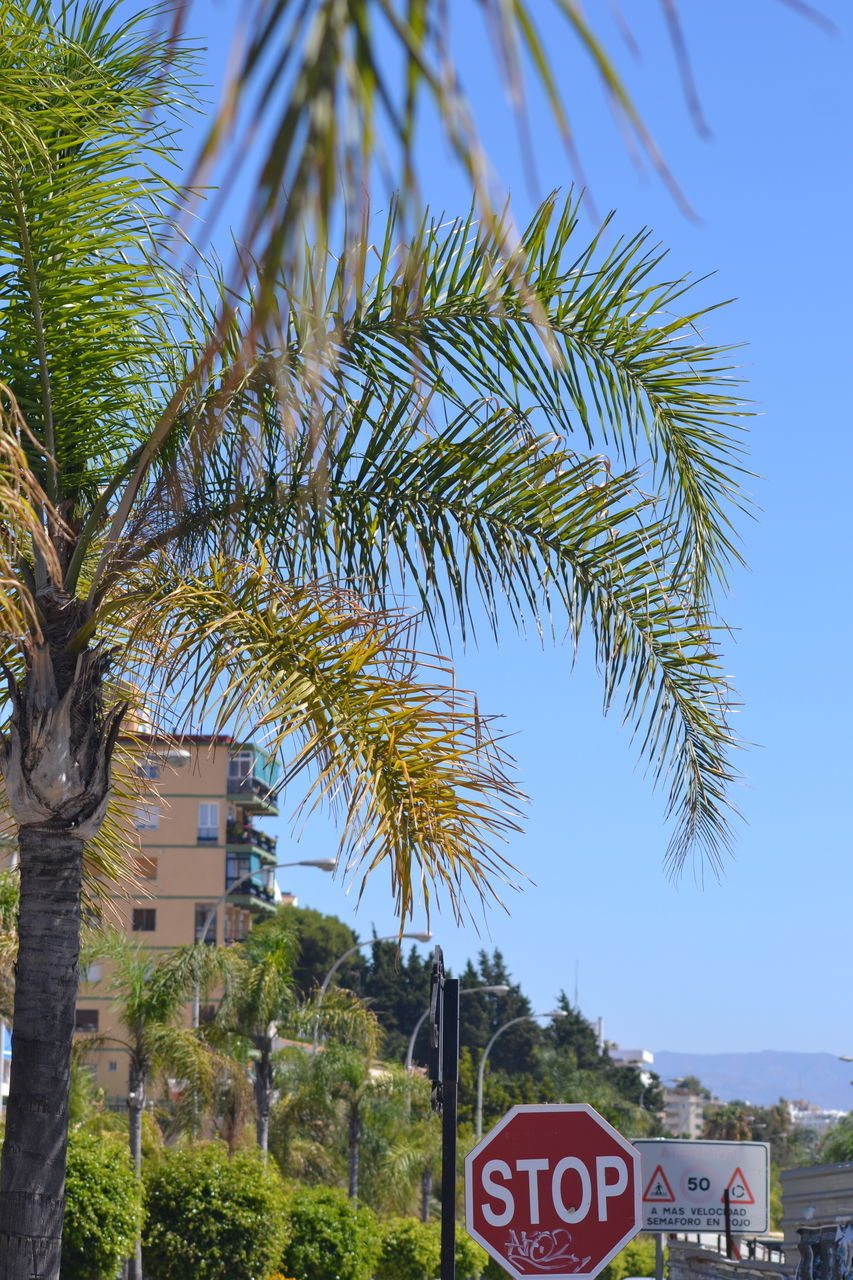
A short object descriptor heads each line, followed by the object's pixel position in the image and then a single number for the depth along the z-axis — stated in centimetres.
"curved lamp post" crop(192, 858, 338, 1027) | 3225
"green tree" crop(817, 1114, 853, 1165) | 7472
